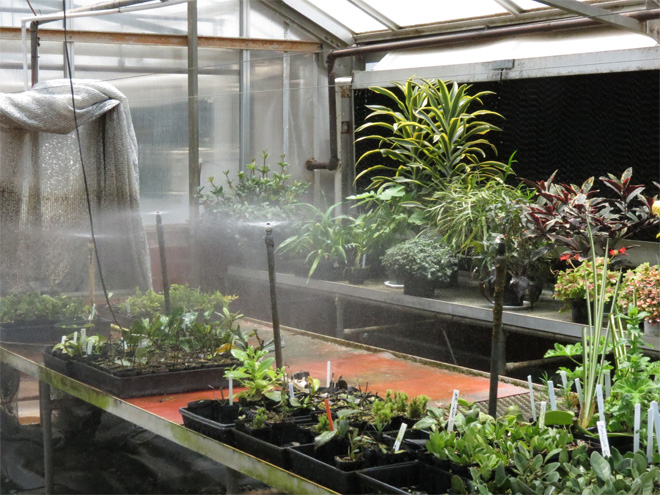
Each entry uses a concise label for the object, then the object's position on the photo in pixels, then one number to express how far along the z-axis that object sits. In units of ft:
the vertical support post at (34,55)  8.98
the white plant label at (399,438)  5.13
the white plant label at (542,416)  5.11
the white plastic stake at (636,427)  4.81
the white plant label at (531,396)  5.16
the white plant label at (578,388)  5.28
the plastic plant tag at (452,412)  5.06
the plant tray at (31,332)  8.80
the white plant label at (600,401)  4.84
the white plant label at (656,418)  4.56
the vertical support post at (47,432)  8.67
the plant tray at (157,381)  7.11
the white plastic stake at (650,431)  4.67
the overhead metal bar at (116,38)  8.84
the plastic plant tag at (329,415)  5.50
